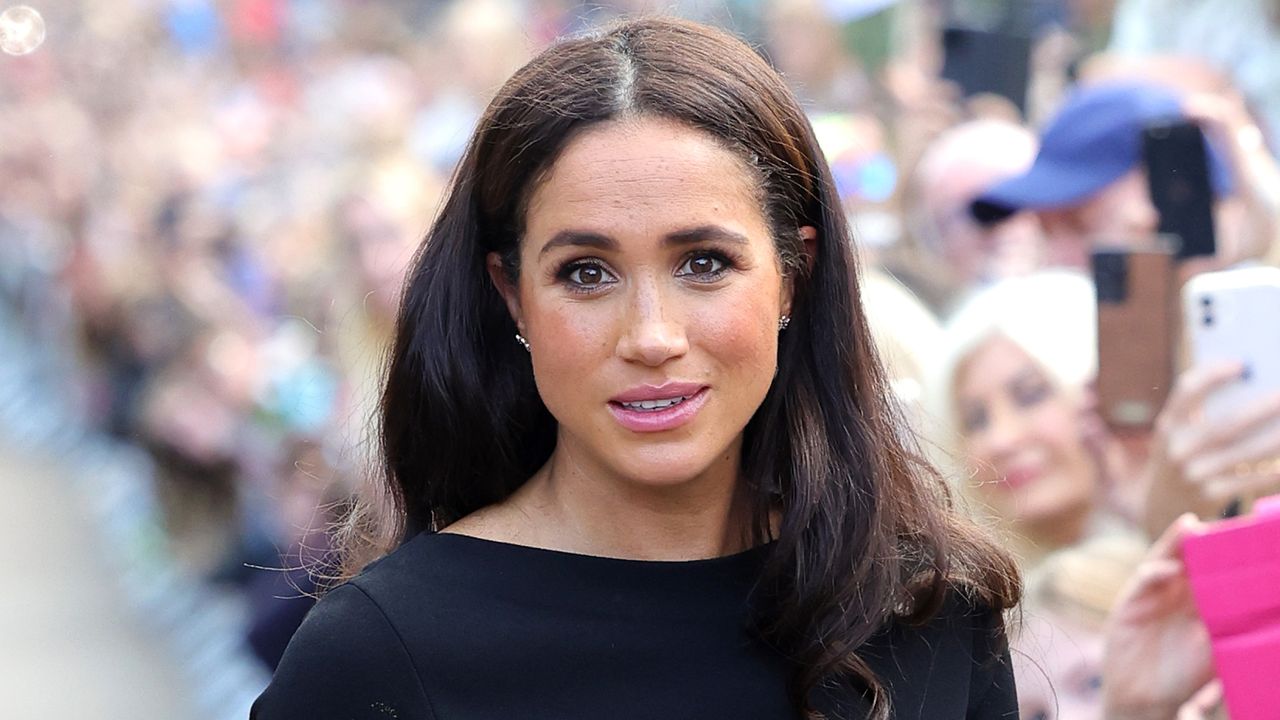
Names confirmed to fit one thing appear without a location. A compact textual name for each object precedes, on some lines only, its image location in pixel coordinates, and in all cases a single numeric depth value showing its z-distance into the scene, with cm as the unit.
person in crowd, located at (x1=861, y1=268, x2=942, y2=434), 744
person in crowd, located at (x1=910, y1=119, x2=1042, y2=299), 873
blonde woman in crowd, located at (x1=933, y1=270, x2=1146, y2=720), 684
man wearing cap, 777
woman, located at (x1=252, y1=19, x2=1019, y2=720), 429
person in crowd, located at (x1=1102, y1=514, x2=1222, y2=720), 570
